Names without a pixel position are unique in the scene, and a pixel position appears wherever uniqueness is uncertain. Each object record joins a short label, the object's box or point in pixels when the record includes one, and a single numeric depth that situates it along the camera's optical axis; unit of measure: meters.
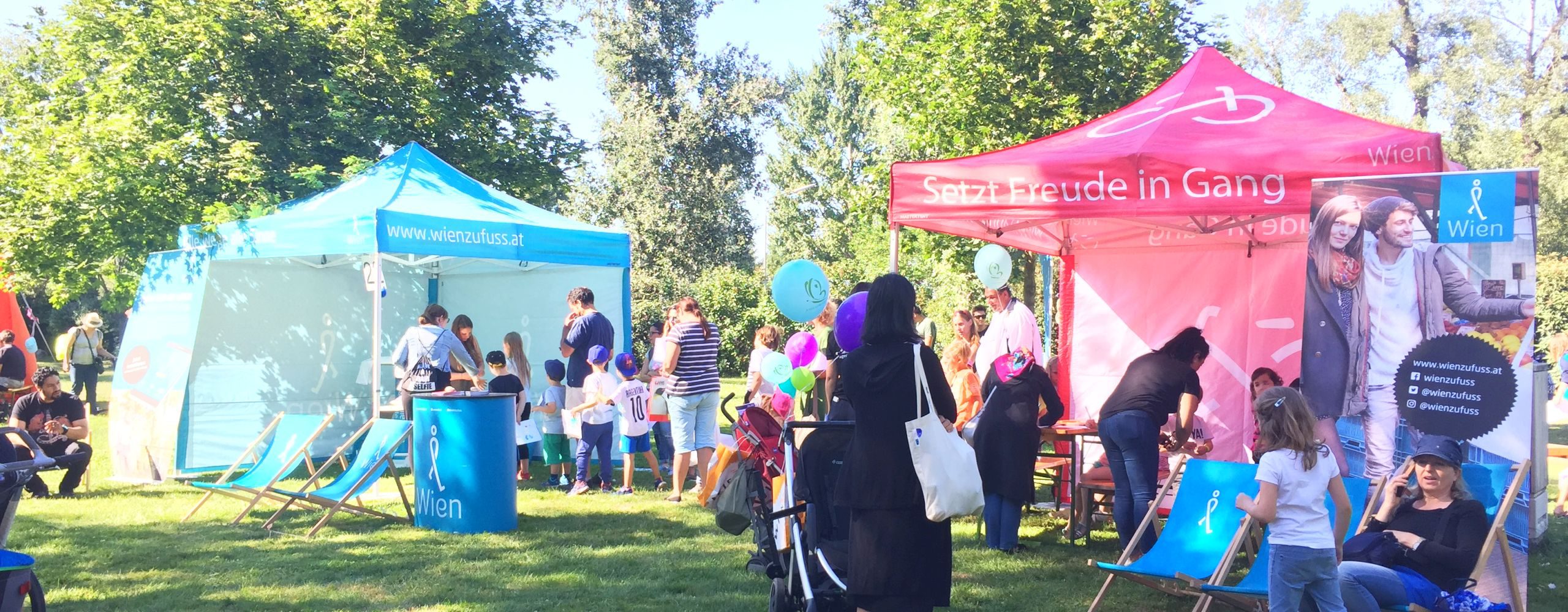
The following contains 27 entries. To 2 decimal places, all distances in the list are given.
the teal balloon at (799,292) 6.86
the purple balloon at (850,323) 4.34
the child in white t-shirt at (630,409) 8.11
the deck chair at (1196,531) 4.69
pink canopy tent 5.44
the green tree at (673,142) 28.09
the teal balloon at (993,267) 10.16
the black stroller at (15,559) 3.81
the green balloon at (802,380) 6.17
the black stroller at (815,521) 4.23
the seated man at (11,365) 11.34
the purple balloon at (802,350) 7.75
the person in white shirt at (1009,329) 8.70
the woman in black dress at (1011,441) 6.23
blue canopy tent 8.63
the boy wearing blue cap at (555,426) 8.89
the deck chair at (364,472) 6.72
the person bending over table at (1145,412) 5.64
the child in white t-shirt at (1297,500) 3.77
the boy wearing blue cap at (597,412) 8.20
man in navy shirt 8.69
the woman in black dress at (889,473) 3.65
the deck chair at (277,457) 6.96
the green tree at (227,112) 9.79
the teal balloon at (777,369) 6.92
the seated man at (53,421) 8.07
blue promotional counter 6.54
